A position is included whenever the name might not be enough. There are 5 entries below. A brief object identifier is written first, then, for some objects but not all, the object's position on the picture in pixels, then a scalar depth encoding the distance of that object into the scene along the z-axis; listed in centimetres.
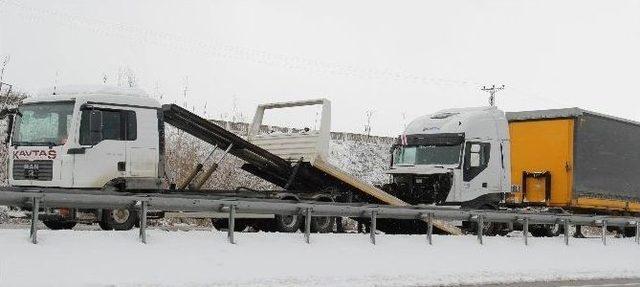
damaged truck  1972
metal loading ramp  1644
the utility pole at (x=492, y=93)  6594
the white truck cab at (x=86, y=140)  1432
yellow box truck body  2247
